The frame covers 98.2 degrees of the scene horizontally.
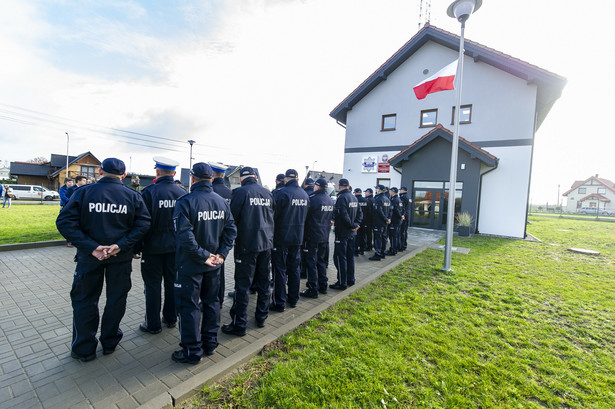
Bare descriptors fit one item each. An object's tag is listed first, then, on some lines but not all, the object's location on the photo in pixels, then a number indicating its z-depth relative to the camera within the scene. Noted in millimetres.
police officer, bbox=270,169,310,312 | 4469
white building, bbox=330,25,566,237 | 12641
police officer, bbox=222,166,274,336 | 3631
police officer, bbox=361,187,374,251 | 8469
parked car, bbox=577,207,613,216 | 48675
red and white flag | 7605
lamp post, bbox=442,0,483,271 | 6242
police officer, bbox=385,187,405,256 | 8617
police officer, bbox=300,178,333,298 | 5035
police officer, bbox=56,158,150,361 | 2859
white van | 30197
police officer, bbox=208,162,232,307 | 4449
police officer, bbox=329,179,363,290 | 5508
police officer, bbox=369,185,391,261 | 7797
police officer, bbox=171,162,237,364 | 2953
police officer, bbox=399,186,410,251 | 9250
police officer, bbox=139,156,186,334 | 3539
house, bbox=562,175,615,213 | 61875
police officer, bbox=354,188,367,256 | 8673
